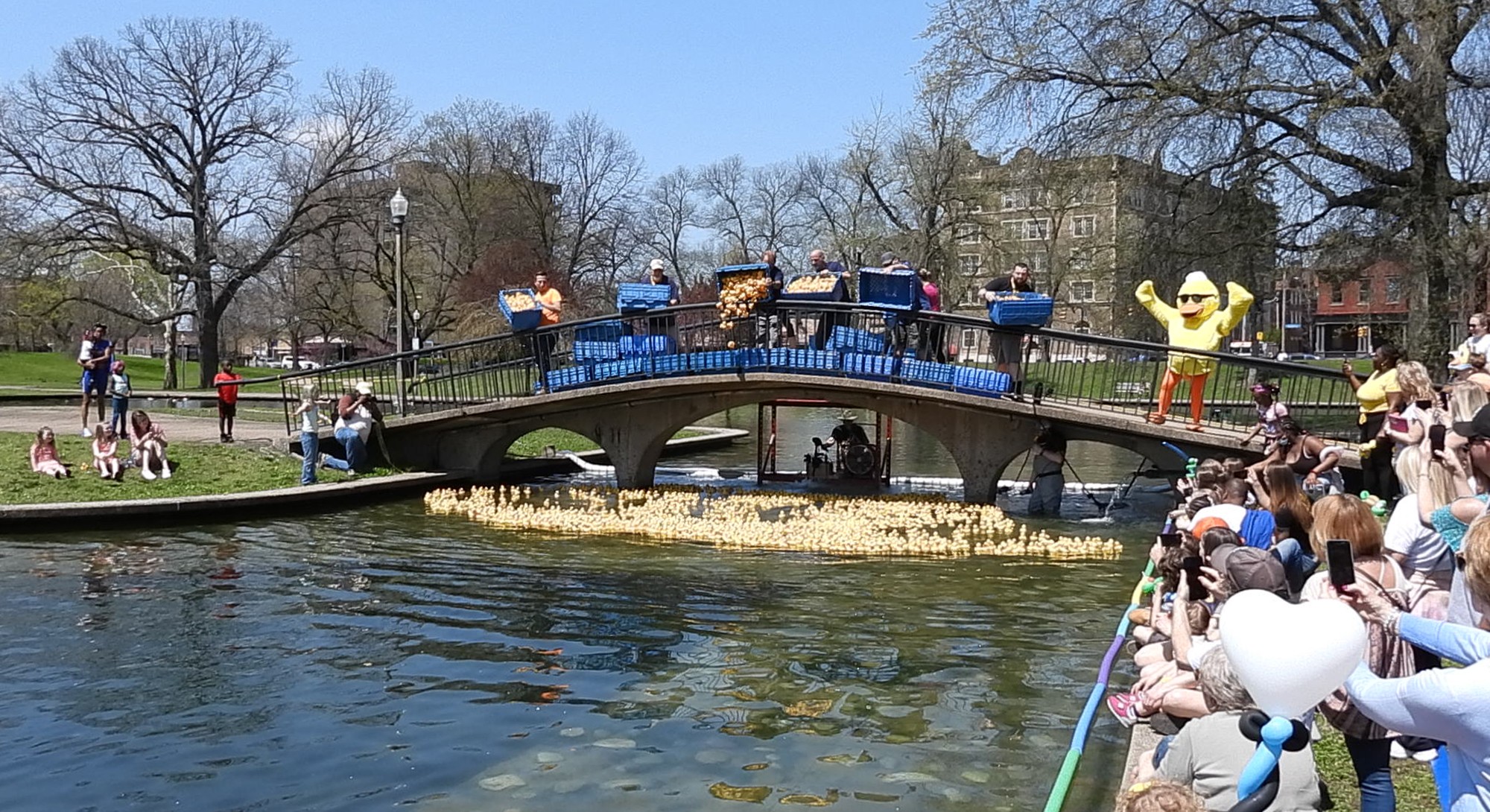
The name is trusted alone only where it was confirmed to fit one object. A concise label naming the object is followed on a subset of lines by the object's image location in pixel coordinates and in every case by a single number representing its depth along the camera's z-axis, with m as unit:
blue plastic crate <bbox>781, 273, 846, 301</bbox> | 21.33
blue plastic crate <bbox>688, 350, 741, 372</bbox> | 21.55
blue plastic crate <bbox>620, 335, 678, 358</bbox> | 22.19
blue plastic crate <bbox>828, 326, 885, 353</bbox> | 20.81
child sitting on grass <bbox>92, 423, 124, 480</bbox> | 18.84
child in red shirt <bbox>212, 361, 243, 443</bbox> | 22.83
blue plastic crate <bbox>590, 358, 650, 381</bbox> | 22.17
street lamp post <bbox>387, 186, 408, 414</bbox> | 22.53
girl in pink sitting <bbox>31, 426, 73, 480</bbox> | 18.55
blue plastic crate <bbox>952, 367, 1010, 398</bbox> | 19.75
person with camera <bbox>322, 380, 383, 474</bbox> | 21.92
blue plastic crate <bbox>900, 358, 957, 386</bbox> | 20.23
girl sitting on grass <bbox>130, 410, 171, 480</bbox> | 19.31
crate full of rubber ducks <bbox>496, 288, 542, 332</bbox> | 23.19
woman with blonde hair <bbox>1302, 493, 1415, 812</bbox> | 4.65
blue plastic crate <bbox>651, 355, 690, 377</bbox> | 21.94
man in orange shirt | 23.02
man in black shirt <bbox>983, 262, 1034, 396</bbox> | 19.72
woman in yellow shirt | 14.36
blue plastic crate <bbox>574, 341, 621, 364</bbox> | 22.61
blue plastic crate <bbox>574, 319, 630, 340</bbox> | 22.69
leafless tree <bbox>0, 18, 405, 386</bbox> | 43.50
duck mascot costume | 18.23
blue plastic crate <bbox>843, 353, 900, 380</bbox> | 20.59
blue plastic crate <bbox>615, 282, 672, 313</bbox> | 22.70
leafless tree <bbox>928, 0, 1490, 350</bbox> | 20.86
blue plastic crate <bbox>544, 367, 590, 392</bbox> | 22.56
